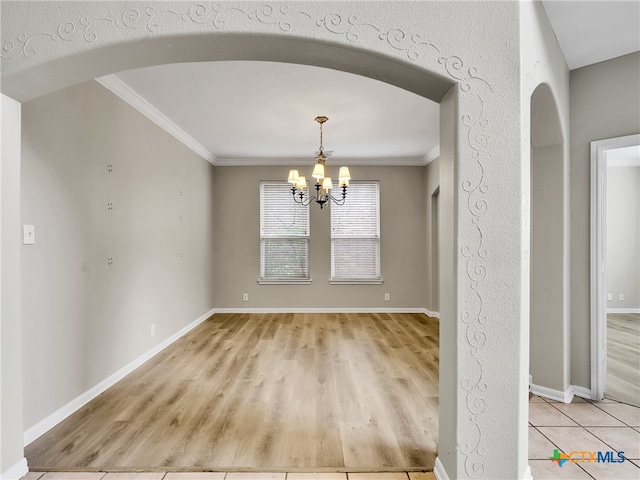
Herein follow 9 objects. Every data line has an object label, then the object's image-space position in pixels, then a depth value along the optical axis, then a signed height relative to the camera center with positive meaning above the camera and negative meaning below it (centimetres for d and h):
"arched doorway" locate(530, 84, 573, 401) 274 -22
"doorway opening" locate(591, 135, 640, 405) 274 -42
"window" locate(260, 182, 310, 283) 629 +12
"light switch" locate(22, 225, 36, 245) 220 +3
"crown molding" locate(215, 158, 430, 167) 614 +133
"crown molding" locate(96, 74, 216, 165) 309 +136
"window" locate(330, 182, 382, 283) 630 +3
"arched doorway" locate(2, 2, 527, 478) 167 +42
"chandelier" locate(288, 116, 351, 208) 383 +71
